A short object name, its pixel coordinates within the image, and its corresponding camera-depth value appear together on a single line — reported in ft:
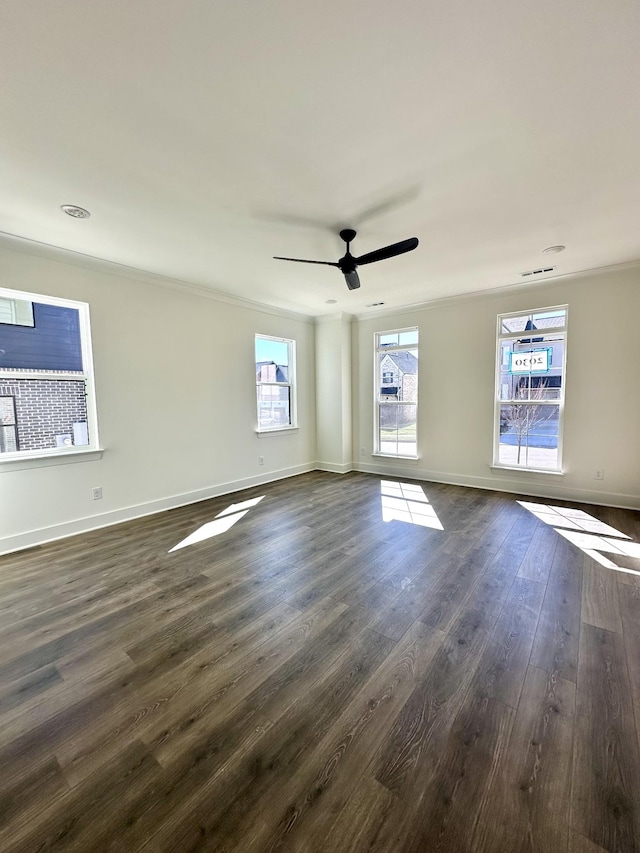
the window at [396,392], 18.80
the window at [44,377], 10.60
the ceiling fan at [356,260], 8.67
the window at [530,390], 14.89
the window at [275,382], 18.22
